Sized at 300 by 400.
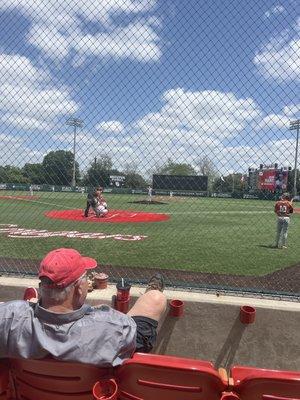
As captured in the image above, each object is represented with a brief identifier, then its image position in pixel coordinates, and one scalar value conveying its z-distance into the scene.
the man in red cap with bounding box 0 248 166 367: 2.41
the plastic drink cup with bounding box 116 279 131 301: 4.18
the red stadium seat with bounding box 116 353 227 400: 2.25
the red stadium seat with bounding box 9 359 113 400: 2.33
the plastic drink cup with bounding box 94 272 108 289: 4.60
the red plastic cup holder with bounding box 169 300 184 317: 4.19
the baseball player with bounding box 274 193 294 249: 13.39
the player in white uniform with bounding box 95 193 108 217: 21.18
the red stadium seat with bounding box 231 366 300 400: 2.17
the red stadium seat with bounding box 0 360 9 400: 2.49
